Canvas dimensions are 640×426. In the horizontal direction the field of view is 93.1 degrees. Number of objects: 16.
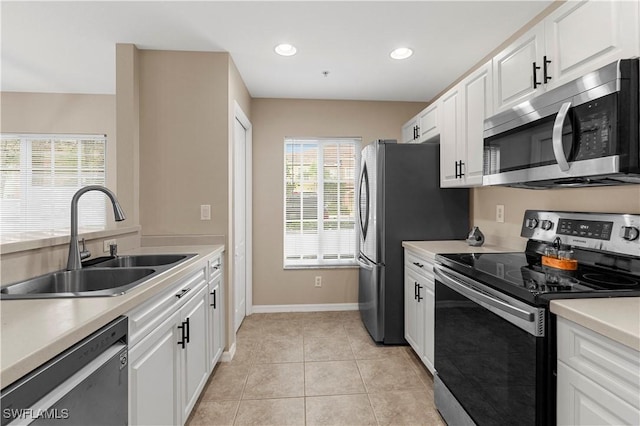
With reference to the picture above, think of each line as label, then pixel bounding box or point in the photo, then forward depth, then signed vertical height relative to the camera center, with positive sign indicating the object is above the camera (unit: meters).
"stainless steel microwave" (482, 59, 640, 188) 1.07 +0.32
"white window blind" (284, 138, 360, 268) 3.63 +0.12
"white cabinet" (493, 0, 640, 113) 1.18 +0.76
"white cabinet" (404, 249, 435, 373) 2.13 -0.72
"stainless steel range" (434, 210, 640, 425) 1.08 -0.40
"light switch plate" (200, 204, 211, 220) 2.45 +0.00
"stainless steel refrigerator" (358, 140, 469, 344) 2.66 -0.03
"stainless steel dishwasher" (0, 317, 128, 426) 0.67 -0.46
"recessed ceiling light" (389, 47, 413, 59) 2.42 +1.29
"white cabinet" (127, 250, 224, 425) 1.15 -0.66
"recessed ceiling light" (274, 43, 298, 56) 2.36 +1.28
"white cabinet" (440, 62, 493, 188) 2.05 +0.62
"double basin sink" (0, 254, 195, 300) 1.13 -0.32
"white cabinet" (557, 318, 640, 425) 0.81 -0.50
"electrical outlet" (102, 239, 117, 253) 1.91 -0.22
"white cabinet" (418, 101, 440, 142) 2.70 +0.83
